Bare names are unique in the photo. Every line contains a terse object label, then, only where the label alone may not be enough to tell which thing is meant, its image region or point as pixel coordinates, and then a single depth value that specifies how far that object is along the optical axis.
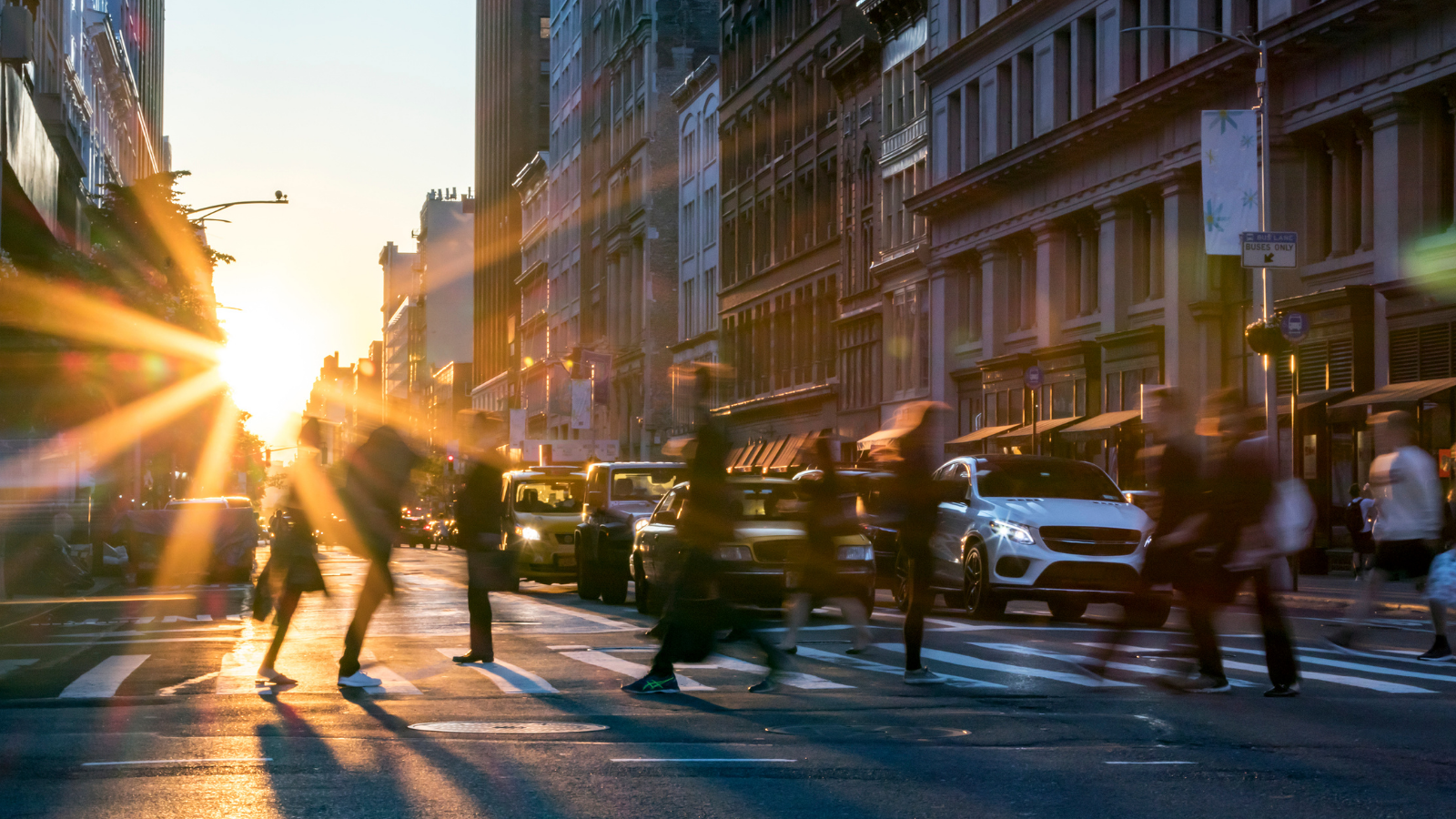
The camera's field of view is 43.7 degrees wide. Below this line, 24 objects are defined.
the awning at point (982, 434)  47.79
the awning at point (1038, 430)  44.64
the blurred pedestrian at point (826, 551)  13.44
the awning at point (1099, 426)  41.22
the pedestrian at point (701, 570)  11.52
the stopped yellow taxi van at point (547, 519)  28.08
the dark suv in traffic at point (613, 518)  24.06
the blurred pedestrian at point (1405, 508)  14.71
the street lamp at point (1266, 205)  30.72
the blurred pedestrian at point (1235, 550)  11.66
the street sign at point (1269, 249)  29.95
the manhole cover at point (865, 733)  9.71
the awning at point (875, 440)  54.94
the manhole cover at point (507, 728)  9.98
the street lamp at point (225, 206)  42.18
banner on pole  31.88
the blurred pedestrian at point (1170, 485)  11.86
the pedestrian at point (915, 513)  12.45
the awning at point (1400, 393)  30.20
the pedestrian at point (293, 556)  13.40
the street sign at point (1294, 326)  29.58
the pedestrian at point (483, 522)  13.41
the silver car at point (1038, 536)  18.98
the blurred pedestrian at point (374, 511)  12.58
